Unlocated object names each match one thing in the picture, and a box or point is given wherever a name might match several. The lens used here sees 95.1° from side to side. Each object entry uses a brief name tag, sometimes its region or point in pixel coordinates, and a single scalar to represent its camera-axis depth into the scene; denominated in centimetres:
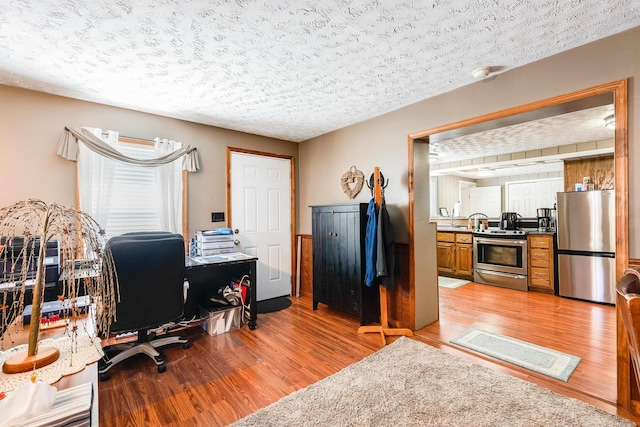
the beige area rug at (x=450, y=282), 509
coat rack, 303
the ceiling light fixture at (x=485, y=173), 678
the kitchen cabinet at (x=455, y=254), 547
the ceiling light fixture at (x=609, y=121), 348
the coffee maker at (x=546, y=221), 509
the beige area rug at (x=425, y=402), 178
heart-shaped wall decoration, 372
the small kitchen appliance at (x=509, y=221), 559
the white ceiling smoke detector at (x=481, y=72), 234
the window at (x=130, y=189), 293
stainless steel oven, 478
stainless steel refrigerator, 393
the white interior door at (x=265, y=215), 401
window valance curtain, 278
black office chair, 213
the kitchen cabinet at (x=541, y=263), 451
